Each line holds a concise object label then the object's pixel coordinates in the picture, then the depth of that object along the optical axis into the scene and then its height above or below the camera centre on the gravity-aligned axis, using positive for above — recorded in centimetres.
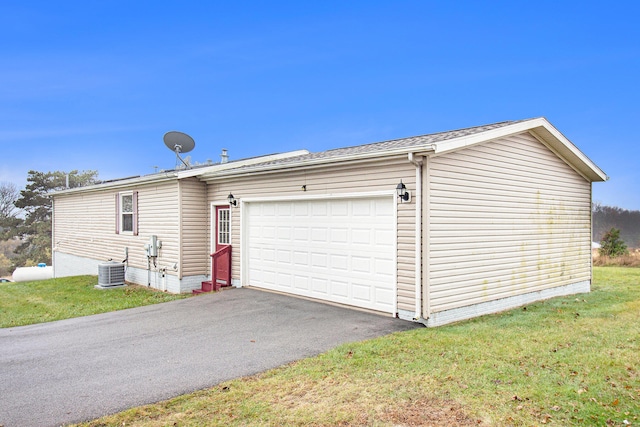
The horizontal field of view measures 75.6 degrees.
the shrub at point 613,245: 1877 -169
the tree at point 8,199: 3525 +84
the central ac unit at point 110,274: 1302 -208
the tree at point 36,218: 3225 -77
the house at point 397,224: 720 -34
